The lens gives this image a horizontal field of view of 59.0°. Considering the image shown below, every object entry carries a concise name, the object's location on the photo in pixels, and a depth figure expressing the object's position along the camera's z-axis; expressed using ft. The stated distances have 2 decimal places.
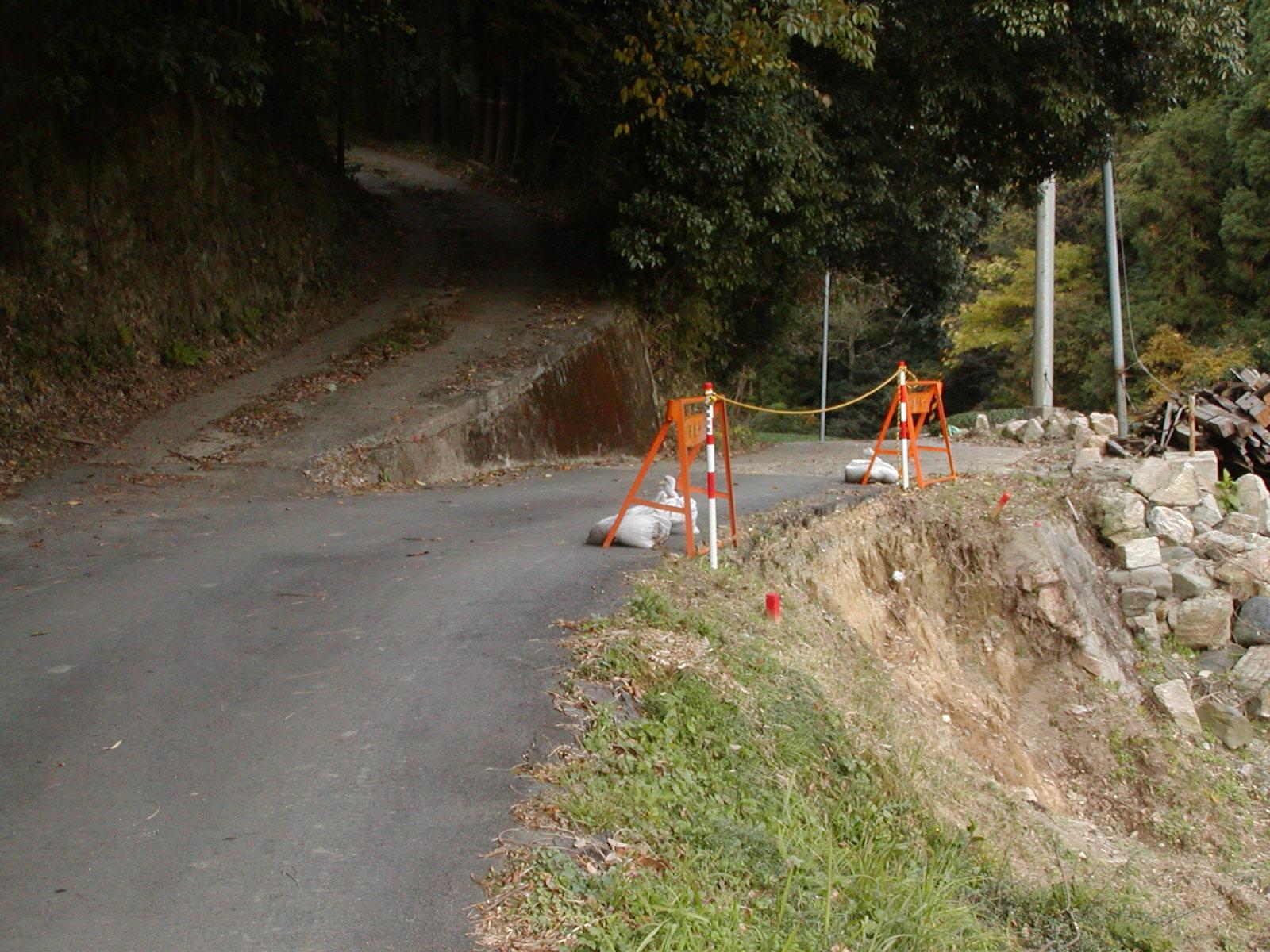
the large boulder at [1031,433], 67.05
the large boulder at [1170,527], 45.93
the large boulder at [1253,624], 42.73
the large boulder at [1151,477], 48.14
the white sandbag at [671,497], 31.53
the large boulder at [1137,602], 42.34
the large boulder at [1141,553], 43.47
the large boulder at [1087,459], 51.72
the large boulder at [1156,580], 43.04
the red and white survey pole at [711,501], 26.61
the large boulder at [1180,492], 47.88
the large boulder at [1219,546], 45.37
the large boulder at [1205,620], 42.57
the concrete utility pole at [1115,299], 61.82
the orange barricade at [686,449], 27.48
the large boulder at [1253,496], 50.65
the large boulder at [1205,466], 51.80
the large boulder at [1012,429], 69.07
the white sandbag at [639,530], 29.45
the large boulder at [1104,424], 69.51
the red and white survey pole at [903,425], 39.24
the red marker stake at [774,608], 24.75
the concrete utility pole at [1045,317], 74.23
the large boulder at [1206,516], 47.67
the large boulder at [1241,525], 47.88
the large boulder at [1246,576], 44.21
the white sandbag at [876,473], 43.27
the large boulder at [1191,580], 43.21
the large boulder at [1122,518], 45.06
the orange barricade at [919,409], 40.88
